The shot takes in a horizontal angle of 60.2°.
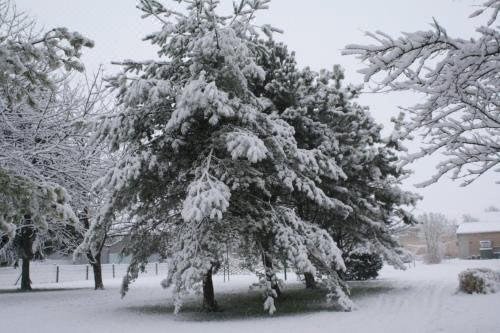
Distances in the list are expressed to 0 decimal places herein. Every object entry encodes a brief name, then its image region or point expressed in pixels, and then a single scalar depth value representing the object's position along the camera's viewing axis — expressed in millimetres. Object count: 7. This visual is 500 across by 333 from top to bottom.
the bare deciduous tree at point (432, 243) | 48838
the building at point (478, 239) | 57338
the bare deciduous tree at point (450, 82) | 4684
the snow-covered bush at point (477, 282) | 12992
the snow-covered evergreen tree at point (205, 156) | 10695
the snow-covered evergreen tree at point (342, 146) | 15000
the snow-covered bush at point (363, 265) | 23469
